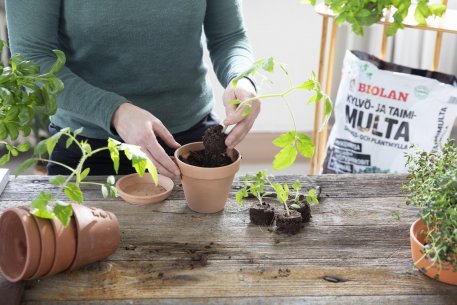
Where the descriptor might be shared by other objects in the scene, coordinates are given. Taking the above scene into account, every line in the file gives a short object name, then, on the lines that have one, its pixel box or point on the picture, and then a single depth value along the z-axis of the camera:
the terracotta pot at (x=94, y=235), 0.96
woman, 1.25
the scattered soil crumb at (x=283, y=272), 0.98
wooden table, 0.93
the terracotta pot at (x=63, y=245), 0.93
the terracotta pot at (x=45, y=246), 0.91
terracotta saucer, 1.22
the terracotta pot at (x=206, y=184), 1.14
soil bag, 1.86
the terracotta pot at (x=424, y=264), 0.95
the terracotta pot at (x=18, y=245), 0.90
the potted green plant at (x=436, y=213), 0.89
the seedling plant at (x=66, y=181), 0.89
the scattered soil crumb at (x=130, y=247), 1.06
